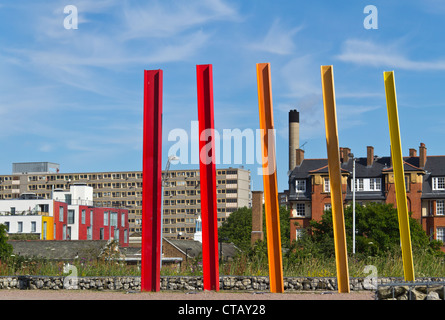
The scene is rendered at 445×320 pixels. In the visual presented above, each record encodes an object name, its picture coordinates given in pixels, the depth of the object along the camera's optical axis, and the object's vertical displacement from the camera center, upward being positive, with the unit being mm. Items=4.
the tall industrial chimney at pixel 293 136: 89938 +14849
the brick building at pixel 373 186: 81750 +7329
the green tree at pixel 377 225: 69688 +2031
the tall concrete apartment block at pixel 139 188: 168875 +16229
